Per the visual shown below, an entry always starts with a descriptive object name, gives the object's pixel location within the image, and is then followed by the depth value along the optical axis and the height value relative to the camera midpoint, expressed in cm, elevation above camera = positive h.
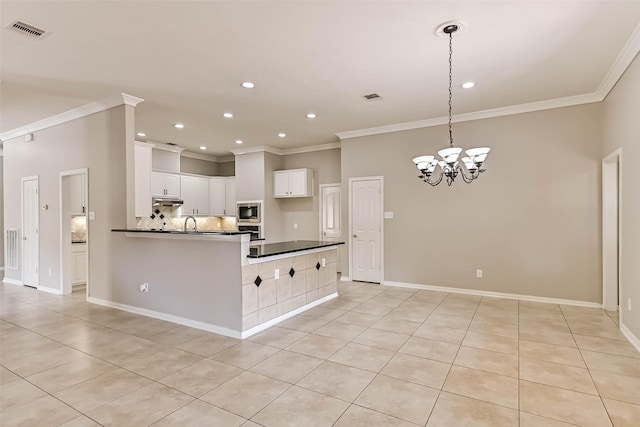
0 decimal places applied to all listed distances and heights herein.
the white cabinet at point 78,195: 598 +35
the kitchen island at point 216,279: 356 -83
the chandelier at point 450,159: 282 +50
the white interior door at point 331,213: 734 -4
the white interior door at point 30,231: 585 -31
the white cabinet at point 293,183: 740 +66
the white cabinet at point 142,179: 473 +50
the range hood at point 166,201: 689 +25
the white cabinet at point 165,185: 699 +62
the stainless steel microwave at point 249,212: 762 +0
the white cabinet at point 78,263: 575 -90
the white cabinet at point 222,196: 835 +42
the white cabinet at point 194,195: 766 +43
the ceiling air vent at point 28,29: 270 +157
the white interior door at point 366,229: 609 -35
